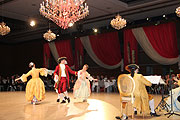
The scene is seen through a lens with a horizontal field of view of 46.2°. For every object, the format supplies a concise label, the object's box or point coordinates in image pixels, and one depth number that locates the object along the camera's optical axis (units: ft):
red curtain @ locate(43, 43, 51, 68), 49.37
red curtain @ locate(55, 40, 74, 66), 45.21
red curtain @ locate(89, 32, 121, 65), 39.71
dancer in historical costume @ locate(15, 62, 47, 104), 23.27
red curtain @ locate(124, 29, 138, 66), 37.40
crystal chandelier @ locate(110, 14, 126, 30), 27.76
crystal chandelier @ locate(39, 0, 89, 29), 20.67
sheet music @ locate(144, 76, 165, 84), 15.64
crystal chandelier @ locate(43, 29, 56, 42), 32.42
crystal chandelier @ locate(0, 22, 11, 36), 27.43
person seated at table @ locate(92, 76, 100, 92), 39.77
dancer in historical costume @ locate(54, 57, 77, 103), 24.02
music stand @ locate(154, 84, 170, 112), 17.20
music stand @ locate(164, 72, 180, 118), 15.35
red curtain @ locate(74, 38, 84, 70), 44.50
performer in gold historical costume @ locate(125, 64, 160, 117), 15.01
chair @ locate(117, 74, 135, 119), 14.11
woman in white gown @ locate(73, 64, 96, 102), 24.27
